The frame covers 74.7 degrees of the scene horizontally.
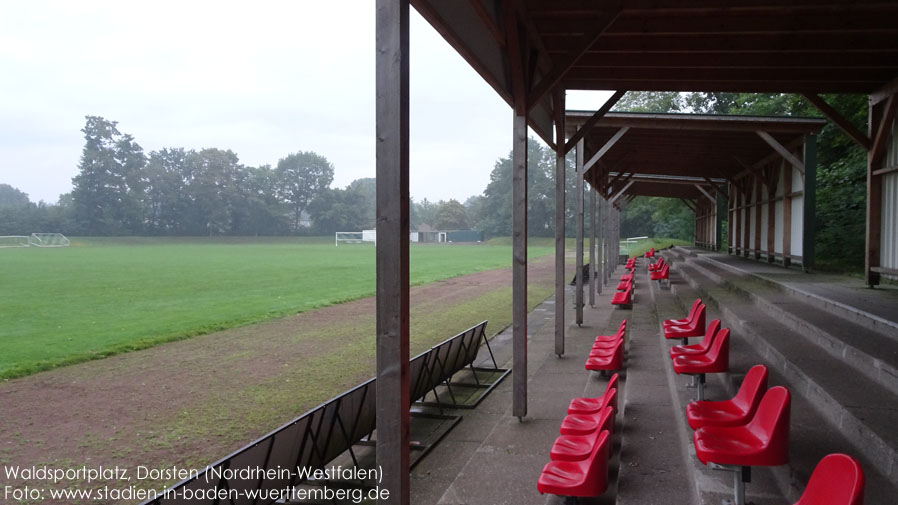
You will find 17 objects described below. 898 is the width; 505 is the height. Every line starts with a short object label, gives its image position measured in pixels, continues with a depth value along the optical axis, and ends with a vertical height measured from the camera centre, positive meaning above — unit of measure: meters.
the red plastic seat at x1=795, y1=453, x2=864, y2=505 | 1.87 -0.84
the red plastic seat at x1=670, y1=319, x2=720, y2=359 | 5.26 -1.01
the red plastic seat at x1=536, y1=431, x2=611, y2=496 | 3.33 -1.43
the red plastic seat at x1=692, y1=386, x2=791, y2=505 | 2.90 -1.10
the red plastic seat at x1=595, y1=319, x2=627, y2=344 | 6.79 -1.21
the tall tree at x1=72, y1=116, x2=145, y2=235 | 76.19 +6.43
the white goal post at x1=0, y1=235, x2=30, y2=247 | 72.62 -1.11
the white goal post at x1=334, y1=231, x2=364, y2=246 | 86.12 -0.49
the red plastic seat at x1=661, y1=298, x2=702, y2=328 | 6.79 -1.01
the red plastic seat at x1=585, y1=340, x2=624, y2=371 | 6.21 -1.36
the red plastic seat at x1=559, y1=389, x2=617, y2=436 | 4.20 -1.40
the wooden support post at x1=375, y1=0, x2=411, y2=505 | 2.88 -0.05
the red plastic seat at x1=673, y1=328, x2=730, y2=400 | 4.65 -1.03
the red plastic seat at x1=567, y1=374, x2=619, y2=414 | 4.58 -1.41
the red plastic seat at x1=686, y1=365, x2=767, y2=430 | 3.50 -1.10
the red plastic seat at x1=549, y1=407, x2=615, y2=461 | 3.75 -1.41
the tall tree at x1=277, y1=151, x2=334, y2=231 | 90.25 +8.55
